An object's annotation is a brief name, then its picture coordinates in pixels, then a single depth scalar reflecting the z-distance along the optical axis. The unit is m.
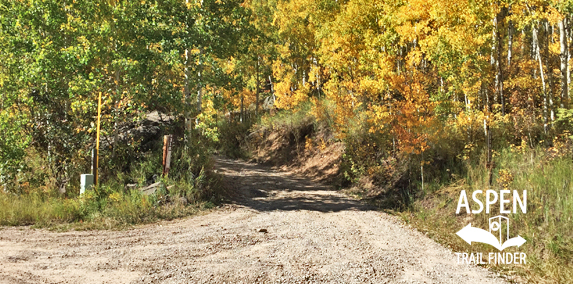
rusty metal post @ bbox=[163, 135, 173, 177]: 10.70
